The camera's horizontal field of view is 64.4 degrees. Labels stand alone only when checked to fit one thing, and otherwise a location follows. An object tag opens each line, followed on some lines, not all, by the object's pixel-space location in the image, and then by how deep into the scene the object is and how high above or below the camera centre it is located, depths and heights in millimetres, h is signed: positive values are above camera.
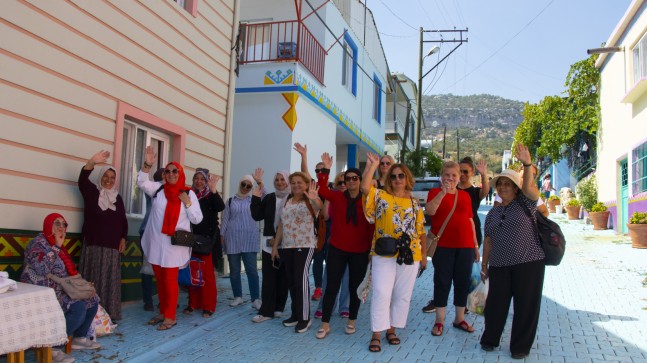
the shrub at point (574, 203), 19062 +634
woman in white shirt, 5246 -270
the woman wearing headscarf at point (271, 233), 5812 -266
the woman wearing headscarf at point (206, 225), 5859 -200
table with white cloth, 3512 -850
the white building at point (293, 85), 10281 +2729
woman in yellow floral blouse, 4668 -285
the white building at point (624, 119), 12031 +2723
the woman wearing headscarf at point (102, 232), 5055 -275
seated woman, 4184 -574
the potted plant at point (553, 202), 23469 +791
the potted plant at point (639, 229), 10805 -145
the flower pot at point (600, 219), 15031 +50
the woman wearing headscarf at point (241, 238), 6234 -351
